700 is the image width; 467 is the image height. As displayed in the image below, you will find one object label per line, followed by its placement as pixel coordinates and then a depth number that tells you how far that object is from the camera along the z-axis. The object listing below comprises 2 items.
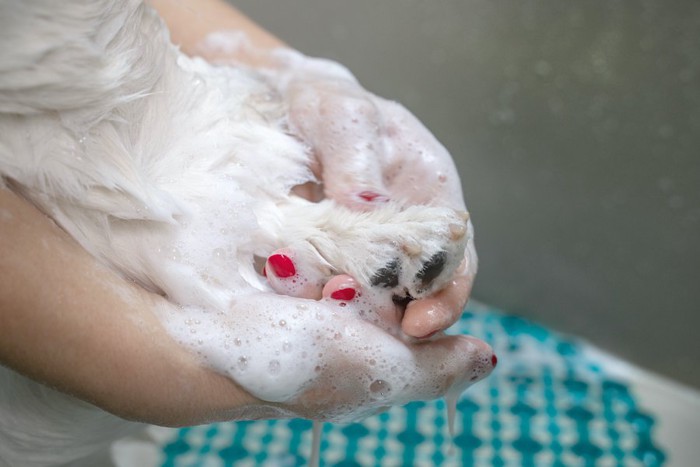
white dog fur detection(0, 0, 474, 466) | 0.61
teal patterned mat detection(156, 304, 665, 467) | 1.29
